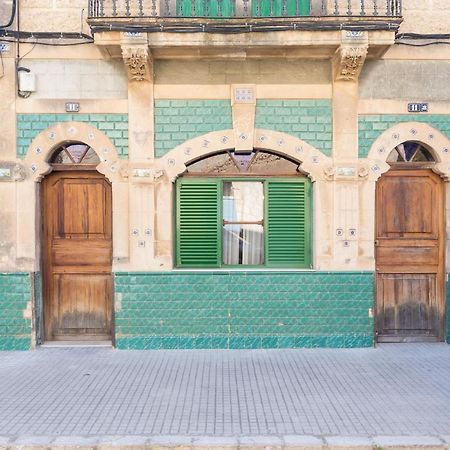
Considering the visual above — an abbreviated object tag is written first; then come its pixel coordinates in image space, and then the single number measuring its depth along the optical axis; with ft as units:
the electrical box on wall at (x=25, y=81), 25.08
